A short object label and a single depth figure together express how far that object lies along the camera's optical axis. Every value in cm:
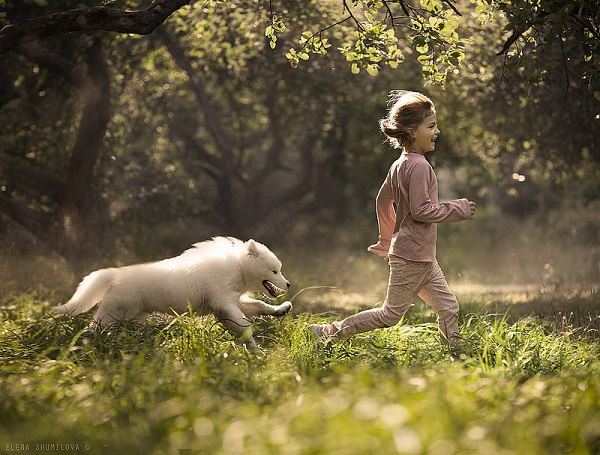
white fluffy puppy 607
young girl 566
